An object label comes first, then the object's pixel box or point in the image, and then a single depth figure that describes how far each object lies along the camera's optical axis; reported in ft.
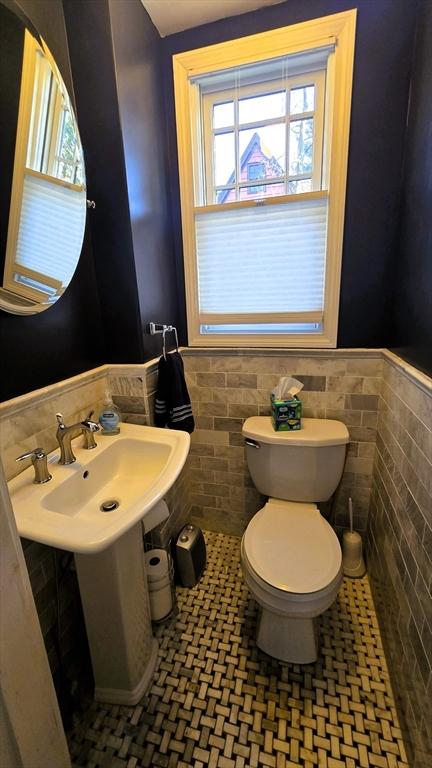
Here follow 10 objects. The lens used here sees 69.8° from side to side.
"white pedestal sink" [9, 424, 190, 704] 2.61
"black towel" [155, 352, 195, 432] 4.66
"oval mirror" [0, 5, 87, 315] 3.02
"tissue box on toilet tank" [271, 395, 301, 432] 4.75
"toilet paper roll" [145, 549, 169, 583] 4.29
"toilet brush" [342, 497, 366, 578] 5.18
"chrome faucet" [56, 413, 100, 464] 3.34
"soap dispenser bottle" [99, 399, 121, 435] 4.13
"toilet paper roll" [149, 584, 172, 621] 4.43
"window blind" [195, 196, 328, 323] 4.66
